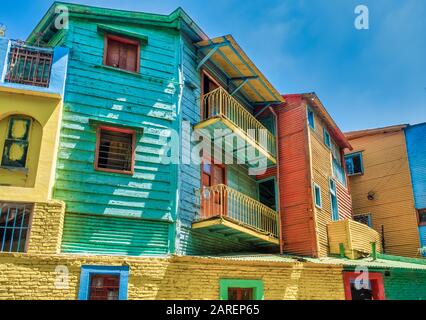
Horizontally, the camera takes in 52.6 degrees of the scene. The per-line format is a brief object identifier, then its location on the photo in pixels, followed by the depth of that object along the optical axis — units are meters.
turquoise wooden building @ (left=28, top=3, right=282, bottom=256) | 11.14
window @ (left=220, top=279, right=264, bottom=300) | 11.65
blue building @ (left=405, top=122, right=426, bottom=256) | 21.02
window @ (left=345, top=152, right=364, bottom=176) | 24.00
